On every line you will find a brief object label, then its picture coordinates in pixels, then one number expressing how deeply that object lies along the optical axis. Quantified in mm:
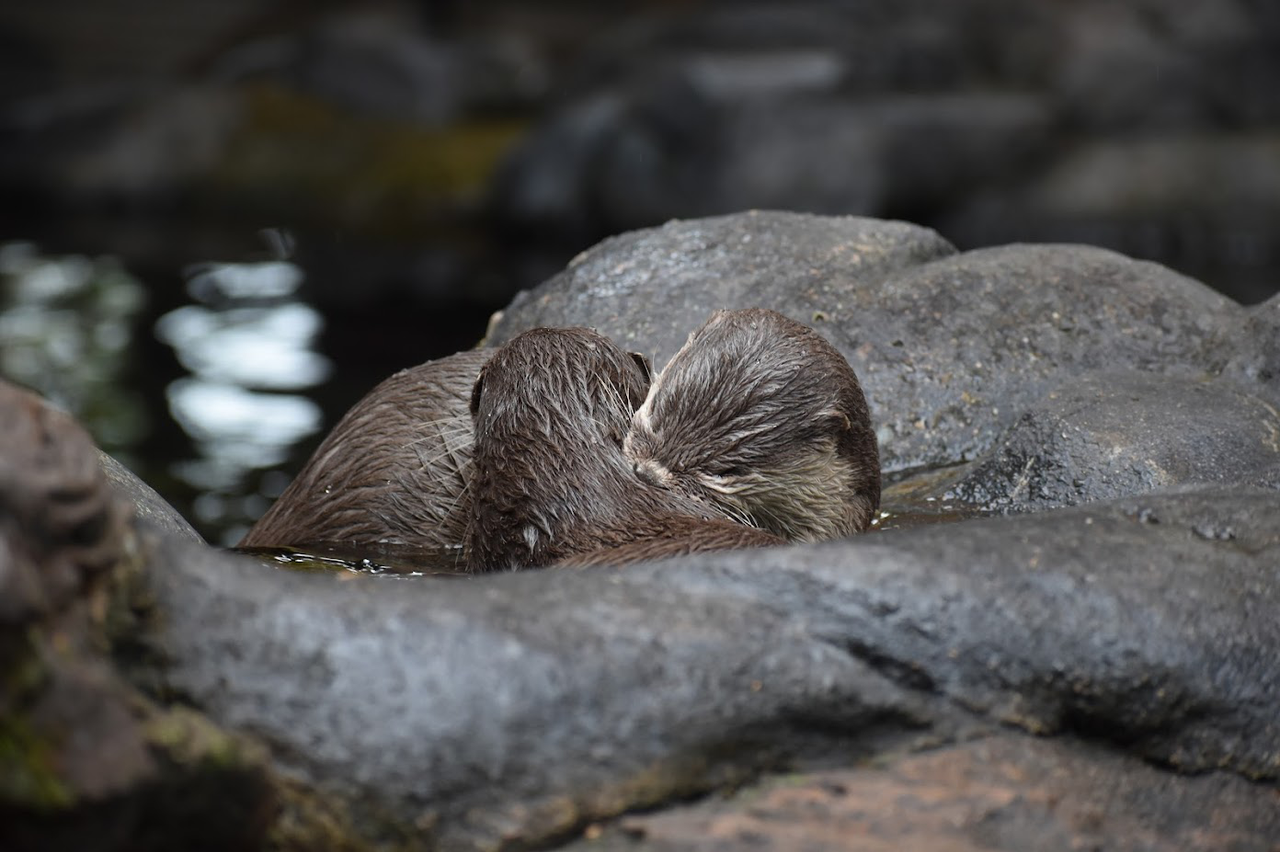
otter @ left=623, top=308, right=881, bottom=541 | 5941
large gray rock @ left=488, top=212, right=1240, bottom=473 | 7445
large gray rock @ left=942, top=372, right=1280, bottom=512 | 6227
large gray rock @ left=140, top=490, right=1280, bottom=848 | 3686
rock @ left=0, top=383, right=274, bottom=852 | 3141
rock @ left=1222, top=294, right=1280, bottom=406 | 7055
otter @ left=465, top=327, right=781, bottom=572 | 5402
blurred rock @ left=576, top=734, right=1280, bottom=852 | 3658
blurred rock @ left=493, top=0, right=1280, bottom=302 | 21516
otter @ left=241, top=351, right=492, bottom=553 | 6652
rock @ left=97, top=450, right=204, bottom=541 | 5973
